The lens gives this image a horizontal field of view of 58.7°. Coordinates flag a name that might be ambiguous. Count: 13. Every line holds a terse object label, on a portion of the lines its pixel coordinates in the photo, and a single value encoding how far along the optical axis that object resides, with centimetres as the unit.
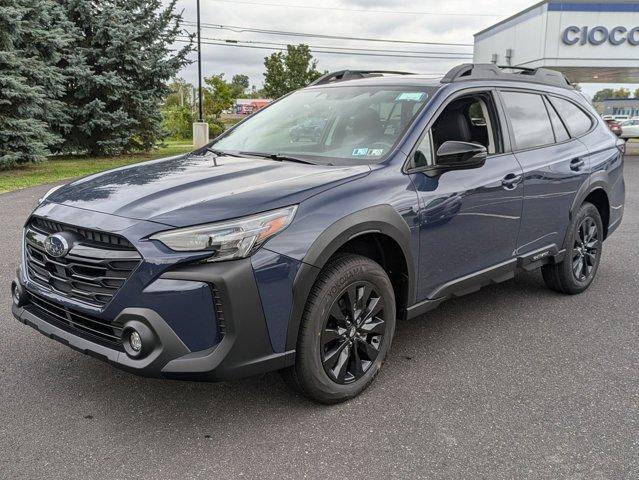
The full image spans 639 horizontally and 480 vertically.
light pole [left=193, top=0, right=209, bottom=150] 2292
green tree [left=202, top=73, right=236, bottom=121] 4194
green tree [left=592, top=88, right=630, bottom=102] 12796
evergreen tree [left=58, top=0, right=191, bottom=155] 1622
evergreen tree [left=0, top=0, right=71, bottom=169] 1265
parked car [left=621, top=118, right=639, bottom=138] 3109
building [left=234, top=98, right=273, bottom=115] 5876
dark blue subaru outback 248
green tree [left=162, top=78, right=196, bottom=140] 3972
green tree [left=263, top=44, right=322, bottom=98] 4350
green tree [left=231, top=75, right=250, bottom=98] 9300
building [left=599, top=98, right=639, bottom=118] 7816
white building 2153
